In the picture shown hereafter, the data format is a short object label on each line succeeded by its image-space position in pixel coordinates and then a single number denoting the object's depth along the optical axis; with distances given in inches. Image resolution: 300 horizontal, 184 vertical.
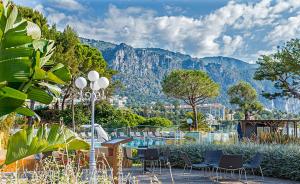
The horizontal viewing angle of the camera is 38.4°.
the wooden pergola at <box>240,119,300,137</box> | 663.1
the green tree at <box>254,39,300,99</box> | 884.6
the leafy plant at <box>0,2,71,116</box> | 100.7
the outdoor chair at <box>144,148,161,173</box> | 440.8
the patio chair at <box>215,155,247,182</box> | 348.0
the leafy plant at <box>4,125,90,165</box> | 106.0
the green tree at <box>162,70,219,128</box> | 1601.9
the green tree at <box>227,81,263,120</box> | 1943.3
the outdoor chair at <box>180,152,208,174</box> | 386.2
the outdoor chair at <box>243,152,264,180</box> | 366.5
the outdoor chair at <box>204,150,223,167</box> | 401.8
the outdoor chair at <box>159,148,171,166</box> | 468.0
